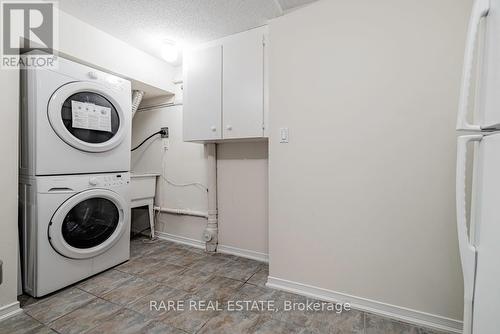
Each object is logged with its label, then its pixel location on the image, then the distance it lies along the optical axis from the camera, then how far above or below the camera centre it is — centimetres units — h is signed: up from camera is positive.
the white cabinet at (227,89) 182 +66
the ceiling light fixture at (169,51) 212 +113
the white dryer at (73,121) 150 +32
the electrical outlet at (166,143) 274 +24
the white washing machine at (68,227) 151 -52
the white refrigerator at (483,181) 68 -7
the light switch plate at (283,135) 166 +21
